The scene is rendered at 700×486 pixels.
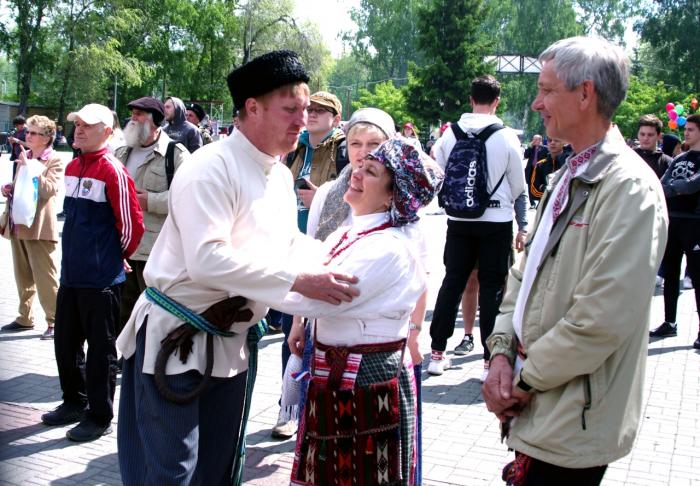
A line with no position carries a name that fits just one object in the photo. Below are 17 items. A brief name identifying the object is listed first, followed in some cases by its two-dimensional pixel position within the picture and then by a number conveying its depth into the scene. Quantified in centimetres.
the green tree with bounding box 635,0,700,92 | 5306
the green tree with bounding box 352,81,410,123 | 5597
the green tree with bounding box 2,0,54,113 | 4853
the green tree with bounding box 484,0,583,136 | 6594
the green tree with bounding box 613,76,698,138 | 4216
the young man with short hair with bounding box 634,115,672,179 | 855
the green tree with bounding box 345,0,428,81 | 7069
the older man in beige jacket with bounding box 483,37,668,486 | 217
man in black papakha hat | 266
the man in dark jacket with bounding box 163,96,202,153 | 823
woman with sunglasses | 690
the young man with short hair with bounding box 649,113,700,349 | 736
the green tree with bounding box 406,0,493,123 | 4969
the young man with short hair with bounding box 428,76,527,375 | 580
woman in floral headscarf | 286
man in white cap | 470
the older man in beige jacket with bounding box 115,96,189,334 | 575
